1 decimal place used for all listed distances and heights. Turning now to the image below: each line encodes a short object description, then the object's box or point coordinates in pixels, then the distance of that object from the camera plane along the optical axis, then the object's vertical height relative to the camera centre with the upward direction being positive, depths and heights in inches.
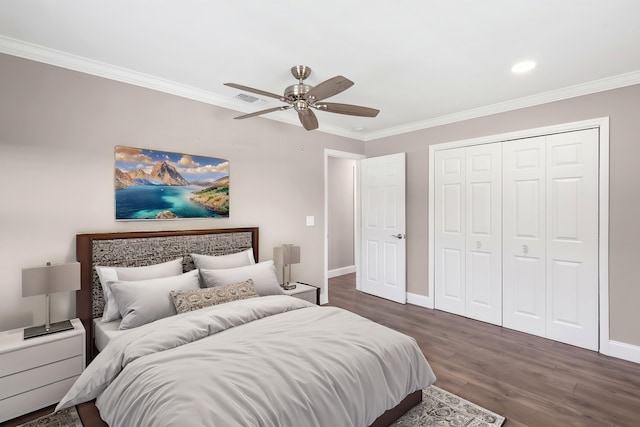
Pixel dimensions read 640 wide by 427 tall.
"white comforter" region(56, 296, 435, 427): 54.3 -32.3
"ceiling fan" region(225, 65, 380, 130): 88.8 +33.6
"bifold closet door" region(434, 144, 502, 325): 147.4 -10.6
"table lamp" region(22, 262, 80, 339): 85.1 -19.9
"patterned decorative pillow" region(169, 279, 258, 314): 94.9 -26.9
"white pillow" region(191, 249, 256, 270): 118.3 -19.1
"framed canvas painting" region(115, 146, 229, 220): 111.8 +10.3
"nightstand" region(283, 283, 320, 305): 138.9 -36.9
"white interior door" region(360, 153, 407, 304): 181.0 -9.7
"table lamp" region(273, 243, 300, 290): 146.6 -21.6
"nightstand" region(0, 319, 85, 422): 78.5 -41.3
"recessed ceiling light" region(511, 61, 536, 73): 104.0 +48.8
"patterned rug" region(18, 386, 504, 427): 80.0 -54.2
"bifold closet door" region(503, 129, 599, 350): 122.0 -10.9
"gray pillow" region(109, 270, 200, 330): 90.1 -26.2
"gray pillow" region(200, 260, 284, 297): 110.6 -23.8
